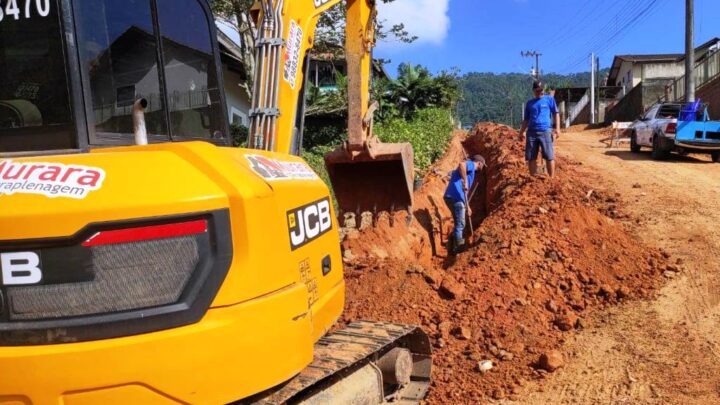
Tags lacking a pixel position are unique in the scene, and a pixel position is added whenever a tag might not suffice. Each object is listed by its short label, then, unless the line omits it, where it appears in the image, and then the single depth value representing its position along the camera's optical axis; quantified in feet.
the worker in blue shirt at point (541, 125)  30.42
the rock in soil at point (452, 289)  20.68
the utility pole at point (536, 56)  222.91
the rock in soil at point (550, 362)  16.29
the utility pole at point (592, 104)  148.62
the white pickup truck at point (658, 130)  51.11
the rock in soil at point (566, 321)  18.60
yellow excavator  6.93
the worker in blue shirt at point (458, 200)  30.50
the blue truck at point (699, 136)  49.06
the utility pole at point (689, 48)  77.15
